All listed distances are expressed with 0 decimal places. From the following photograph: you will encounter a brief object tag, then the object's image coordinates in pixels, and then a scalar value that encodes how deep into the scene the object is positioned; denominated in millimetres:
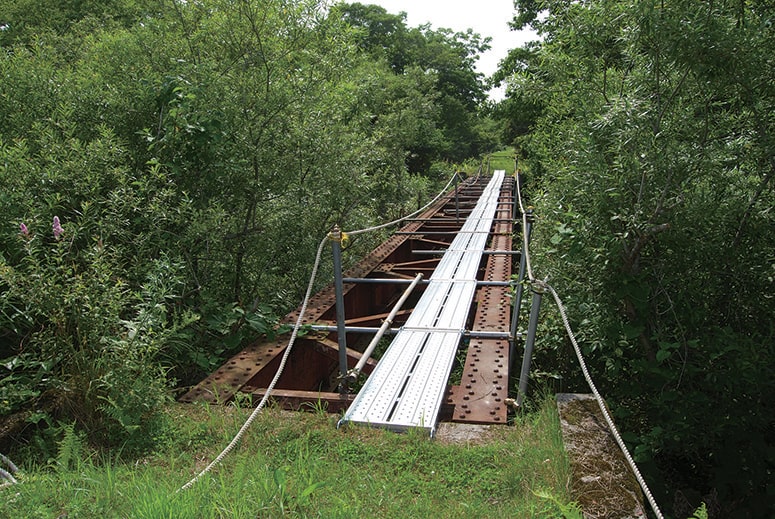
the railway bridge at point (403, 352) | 3311
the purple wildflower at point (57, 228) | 3086
